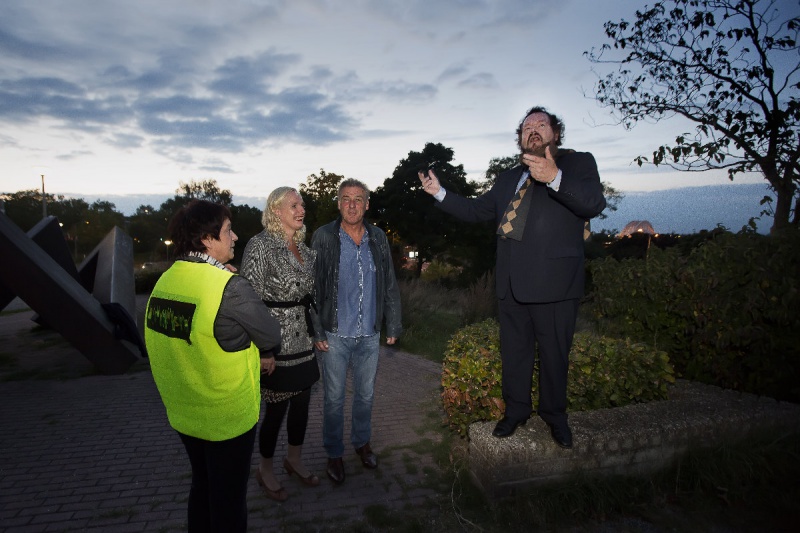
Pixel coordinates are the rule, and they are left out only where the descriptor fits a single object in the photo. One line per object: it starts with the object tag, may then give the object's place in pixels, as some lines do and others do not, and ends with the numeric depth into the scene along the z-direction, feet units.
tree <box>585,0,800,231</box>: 20.15
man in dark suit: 9.04
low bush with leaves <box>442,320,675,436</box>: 11.26
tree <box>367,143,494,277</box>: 101.60
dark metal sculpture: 18.58
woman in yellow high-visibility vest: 6.33
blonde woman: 9.93
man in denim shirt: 11.09
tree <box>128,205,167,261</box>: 240.12
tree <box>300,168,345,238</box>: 129.70
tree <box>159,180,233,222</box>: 216.95
